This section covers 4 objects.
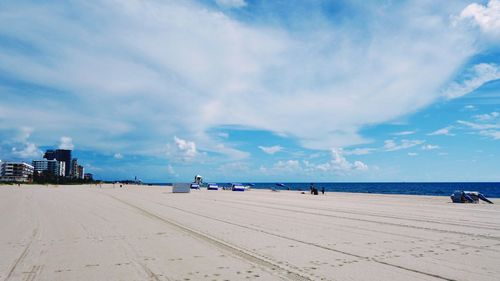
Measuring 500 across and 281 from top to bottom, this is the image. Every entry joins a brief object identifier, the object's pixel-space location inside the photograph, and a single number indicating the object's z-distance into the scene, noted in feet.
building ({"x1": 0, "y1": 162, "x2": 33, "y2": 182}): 583.17
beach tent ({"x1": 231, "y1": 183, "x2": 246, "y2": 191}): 202.50
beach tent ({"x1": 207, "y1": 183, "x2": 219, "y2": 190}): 214.48
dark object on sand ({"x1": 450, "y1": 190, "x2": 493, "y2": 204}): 95.04
